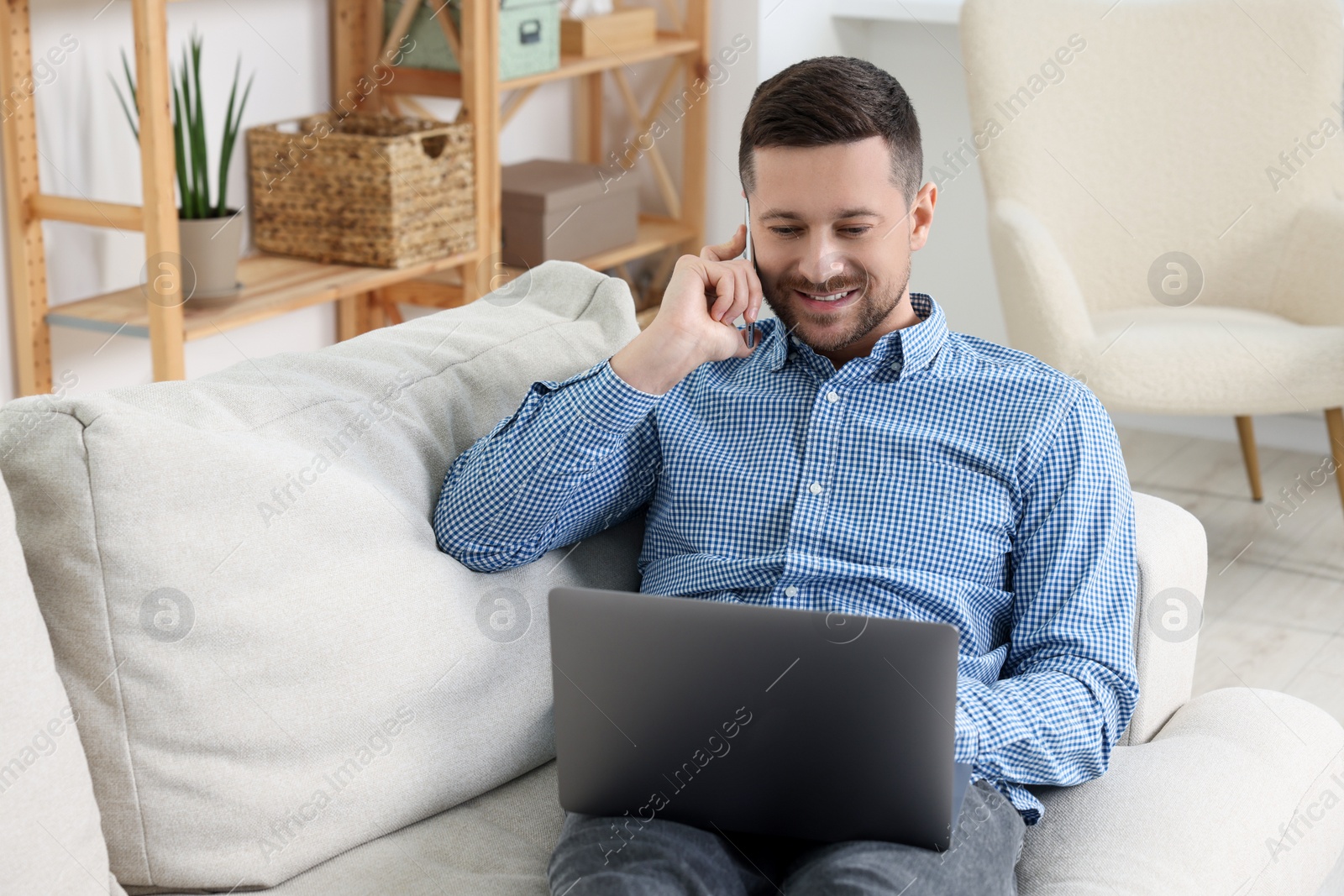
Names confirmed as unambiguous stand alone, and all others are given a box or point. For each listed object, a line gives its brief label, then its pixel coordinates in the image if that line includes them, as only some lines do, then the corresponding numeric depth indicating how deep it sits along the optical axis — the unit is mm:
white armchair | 2732
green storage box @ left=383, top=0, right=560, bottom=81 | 2865
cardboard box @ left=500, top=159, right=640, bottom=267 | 2996
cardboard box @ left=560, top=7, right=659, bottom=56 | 3172
